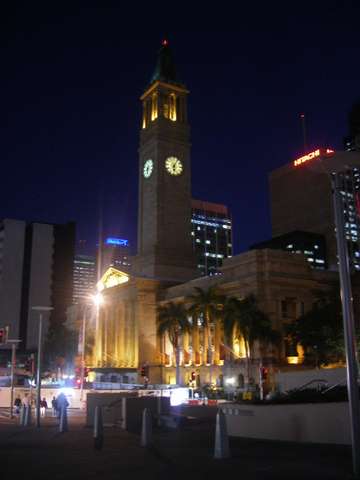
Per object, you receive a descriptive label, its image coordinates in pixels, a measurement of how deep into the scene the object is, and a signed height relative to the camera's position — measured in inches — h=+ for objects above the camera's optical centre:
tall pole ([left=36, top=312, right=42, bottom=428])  1262.3 -9.8
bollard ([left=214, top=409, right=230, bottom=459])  679.7 -69.2
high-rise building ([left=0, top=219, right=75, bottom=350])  5467.5 +1020.8
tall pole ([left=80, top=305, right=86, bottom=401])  1934.1 +14.1
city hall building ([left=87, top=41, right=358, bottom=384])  2842.0 +548.7
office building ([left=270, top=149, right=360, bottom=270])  7175.2 +2170.6
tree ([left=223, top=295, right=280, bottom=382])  2500.0 +235.3
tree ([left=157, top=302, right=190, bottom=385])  3043.8 +286.8
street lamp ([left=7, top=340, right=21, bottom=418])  1544.0 -39.3
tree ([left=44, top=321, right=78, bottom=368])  4840.1 +289.5
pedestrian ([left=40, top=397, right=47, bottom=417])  1651.8 -73.7
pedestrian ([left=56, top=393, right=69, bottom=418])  1141.4 -42.0
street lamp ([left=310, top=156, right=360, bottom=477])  565.6 +87.5
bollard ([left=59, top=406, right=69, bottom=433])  1097.4 -77.7
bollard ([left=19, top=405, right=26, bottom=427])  1305.7 -78.2
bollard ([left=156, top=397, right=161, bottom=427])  1214.3 -50.5
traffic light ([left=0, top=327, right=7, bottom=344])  1505.9 +113.7
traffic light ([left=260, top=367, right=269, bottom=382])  1871.8 +21.3
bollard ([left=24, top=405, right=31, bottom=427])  1299.2 -77.0
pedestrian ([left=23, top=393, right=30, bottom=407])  1814.5 -56.5
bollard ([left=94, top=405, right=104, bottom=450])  805.2 -69.2
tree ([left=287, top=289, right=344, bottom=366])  2383.1 +203.5
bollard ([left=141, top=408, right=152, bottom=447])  822.5 -69.2
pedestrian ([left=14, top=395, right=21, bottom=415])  1667.1 -70.5
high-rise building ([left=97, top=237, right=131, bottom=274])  4026.1 +764.5
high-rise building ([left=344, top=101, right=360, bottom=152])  4637.8 +2145.3
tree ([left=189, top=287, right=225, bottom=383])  2797.7 +352.3
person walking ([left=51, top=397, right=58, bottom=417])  1573.3 -66.6
